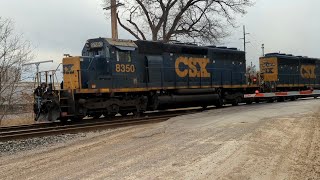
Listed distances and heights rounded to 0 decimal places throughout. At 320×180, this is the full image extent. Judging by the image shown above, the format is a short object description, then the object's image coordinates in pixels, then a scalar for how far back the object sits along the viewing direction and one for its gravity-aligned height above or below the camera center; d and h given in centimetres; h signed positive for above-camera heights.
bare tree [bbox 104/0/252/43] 2404 +564
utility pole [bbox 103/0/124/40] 1563 +385
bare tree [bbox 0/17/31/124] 1509 +76
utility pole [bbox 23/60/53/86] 1513 +139
